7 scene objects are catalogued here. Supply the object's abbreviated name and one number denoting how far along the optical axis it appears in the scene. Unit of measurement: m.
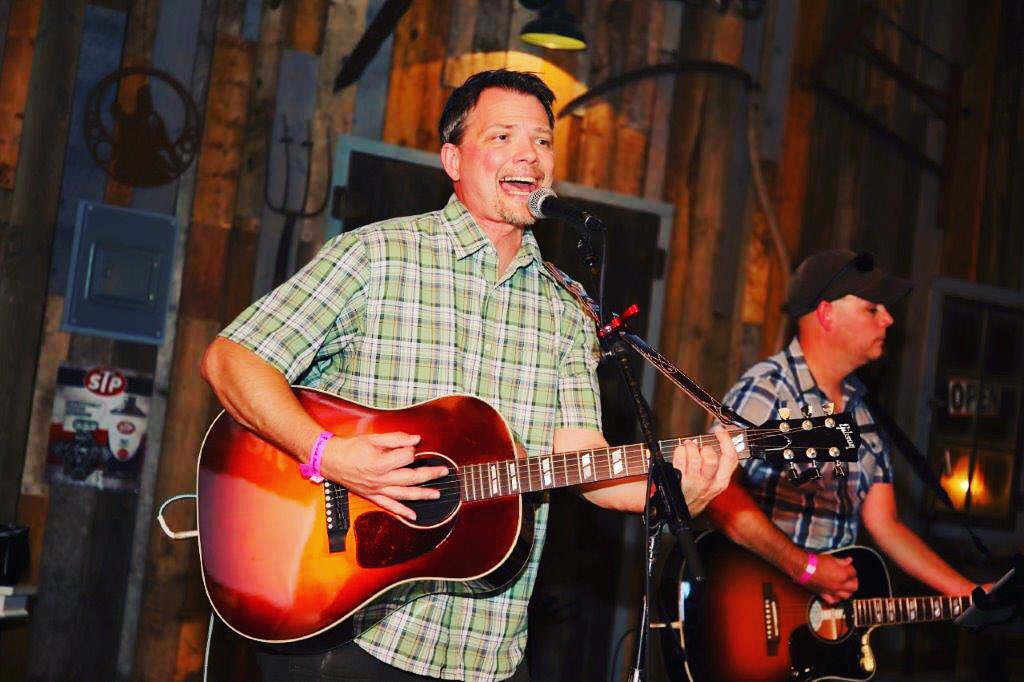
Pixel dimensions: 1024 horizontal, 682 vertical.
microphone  2.36
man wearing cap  3.95
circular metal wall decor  4.79
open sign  6.44
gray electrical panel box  4.75
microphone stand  2.10
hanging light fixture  5.16
